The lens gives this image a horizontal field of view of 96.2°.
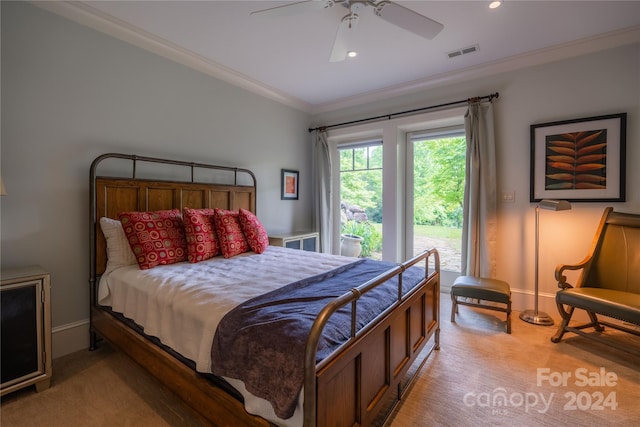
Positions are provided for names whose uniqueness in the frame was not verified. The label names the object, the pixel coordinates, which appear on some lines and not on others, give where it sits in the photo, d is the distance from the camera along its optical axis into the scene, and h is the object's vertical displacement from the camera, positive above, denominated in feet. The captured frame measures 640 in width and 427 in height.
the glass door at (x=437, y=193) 12.35 +0.74
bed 3.75 -1.91
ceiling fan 6.18 +4.36
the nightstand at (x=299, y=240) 12.27 -1.41
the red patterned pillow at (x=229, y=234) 8.55 -0.79
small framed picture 14.12 +1.23
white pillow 7.45 -0.98
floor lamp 8.55 -2.89
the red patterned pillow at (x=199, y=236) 7.88 -0.79
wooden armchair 7.89 -1.82
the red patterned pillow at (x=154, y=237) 7.20 -0.76
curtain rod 10.76 +4.26
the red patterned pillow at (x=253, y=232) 9.19 -0.77
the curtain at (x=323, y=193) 15.01 +0.84
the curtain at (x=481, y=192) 10.71 +0.66
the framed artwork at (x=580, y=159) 8.93 +1.66
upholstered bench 8.82 -2.59
